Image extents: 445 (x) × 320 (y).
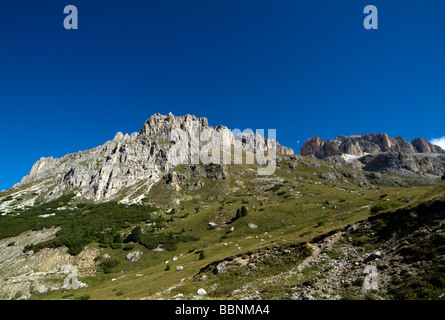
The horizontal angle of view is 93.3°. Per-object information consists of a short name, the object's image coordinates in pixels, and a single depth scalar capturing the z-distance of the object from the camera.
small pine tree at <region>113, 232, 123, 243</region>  78.19
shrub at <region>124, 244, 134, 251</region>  72.46
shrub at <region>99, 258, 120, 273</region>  60.44
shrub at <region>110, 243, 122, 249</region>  73.18
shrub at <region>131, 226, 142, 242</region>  78.50
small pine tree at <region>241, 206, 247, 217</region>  88.05
